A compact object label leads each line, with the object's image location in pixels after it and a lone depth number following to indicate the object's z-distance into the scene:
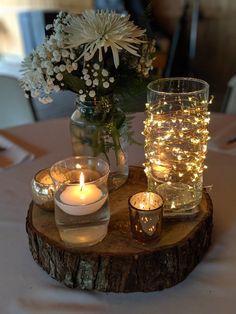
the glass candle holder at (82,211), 0.77
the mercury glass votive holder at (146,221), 0.77
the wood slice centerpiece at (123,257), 0.77
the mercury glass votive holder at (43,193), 0.87
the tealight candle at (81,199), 0.76
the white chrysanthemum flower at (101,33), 0.77
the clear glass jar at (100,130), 0.89
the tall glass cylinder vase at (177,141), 0.83
